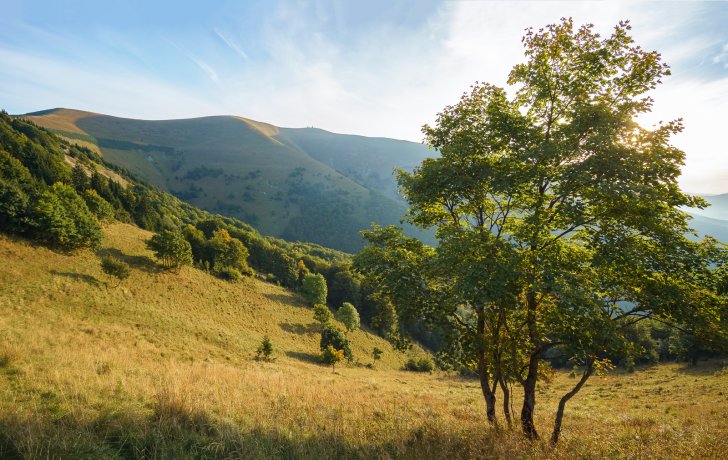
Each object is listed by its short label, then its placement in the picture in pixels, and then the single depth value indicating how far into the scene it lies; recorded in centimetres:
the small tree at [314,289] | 7425
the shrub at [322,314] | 6219
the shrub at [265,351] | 3478
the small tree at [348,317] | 6688
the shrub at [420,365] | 6344
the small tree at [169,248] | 4606
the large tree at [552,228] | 718
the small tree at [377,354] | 5889
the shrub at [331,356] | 4456
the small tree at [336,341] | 5359
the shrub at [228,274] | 6172
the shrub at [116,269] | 3572
